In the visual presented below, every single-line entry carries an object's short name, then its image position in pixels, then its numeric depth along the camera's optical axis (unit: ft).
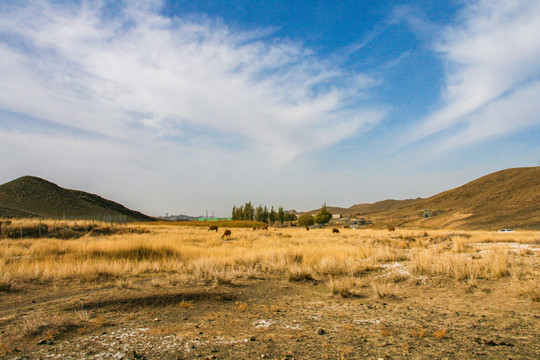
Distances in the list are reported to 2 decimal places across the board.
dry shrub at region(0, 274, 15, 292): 27.91
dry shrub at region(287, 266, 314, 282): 32.83
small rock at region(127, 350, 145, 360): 13.22
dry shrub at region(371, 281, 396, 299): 24.31
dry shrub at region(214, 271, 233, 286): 30.25
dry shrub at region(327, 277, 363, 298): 25.14
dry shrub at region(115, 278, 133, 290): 28.63
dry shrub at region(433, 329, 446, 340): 15.12
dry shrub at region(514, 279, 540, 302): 20.47
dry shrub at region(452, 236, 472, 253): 48.15
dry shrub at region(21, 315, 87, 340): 16.15
